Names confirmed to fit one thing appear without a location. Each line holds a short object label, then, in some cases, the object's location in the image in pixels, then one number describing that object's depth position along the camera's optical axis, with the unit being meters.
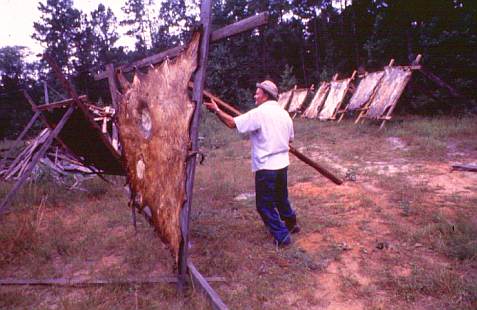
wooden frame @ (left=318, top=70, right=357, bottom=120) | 16.98
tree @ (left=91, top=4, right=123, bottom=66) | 41.09
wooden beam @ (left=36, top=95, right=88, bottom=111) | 4.71
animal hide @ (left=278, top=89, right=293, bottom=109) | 23.73
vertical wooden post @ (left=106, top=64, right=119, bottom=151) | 4.49
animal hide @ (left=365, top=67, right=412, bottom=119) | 12.83
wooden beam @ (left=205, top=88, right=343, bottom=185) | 4.67
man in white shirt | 4.54
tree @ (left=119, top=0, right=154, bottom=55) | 54.75
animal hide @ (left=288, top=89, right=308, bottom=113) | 22.06
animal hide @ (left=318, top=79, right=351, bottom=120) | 17.14
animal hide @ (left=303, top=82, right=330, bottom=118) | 19.22
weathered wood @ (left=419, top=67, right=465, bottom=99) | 12.94
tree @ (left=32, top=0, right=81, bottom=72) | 41.62
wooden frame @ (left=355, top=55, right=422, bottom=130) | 12.55
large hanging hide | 3.29
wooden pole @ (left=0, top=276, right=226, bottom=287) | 4.05
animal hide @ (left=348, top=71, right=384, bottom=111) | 14.64
